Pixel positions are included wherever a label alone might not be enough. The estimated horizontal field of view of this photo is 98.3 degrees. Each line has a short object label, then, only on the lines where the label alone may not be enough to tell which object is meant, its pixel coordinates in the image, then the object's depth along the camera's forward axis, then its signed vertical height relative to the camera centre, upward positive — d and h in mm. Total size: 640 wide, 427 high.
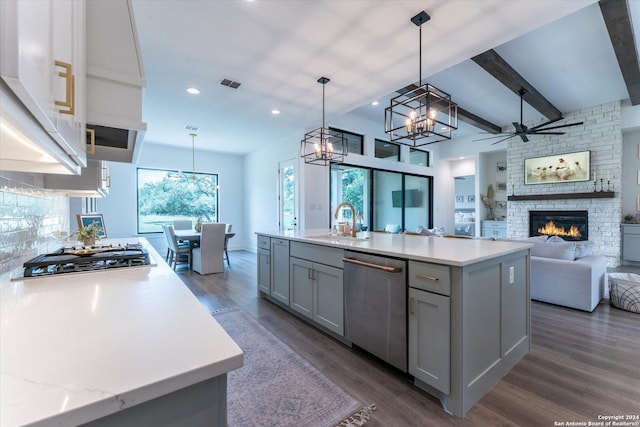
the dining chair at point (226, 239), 5619 -573
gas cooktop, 1356 -264
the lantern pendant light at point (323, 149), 3578 +837
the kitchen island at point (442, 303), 1620 -648
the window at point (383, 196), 6441 +384
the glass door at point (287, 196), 6004 +355
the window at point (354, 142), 6328 +1627
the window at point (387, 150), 6930 +1568
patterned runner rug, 1582 -1185
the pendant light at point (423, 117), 2178 +796
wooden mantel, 5514 +309
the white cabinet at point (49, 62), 423 +307
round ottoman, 3070 -937
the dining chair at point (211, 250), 4965 -705
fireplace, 5926 -310
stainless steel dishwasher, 1885 -704
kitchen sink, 2614 -281
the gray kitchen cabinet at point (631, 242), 5445 -645
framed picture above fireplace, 5840 +940
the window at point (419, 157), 7902 +1585
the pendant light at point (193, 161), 7408 +1355
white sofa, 3121 -759
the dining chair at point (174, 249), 5168 -710
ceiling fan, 4793 +1400
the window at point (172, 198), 6879 +375
